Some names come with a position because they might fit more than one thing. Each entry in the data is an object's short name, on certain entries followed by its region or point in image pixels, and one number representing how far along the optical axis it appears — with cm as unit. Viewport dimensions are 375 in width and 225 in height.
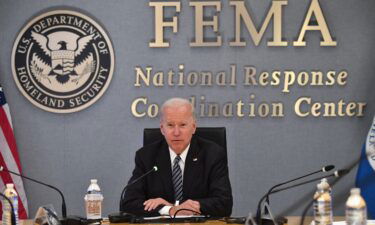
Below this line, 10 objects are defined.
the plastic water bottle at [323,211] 660
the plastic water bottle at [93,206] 838
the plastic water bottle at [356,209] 612
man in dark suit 918
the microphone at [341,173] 535
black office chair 965
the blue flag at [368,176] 1164
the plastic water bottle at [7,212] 707
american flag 1202
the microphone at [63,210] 810
